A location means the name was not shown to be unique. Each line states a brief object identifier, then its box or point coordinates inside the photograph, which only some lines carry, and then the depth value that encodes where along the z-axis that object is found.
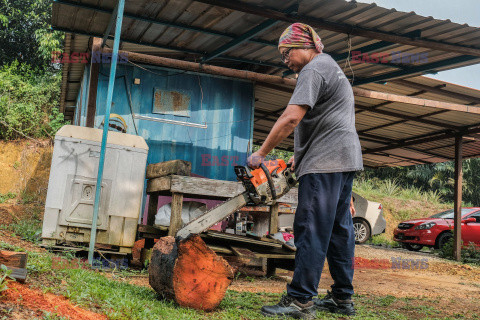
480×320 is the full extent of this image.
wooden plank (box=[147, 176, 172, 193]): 5.79
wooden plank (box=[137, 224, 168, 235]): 5.99
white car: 14.70
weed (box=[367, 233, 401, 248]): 16.45
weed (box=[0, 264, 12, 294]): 2.38
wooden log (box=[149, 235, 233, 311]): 3.38
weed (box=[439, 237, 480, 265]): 11.49
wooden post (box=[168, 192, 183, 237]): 5.68
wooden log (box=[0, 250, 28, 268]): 2.87
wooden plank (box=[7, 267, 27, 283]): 2.68
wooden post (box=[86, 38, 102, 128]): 7.46
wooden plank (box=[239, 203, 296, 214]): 7.45
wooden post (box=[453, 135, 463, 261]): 11.75
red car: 13.27
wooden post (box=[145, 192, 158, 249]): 6.47
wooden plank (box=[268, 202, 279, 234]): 6.49
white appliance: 5.47
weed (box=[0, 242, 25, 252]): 4.09
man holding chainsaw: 3.40
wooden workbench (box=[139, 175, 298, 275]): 5.71
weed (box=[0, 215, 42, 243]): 6.30
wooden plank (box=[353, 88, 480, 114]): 8.17
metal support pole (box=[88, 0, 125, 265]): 5.23
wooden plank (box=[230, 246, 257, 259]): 5.78
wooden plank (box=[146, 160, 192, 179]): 5.76
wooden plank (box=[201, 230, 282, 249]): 6.11
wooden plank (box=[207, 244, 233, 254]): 5.89
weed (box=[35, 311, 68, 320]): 2.29
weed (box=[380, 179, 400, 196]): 24.31
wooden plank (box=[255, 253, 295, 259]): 5.98
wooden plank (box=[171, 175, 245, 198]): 5.70
